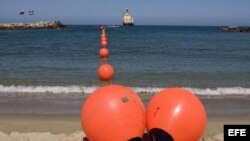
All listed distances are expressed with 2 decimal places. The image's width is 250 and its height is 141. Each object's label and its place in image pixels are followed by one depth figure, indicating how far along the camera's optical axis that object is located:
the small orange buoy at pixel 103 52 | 10.60
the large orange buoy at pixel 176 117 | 5.06
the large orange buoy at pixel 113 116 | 4.90
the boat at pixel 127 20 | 140.00
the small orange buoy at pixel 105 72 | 8.77
